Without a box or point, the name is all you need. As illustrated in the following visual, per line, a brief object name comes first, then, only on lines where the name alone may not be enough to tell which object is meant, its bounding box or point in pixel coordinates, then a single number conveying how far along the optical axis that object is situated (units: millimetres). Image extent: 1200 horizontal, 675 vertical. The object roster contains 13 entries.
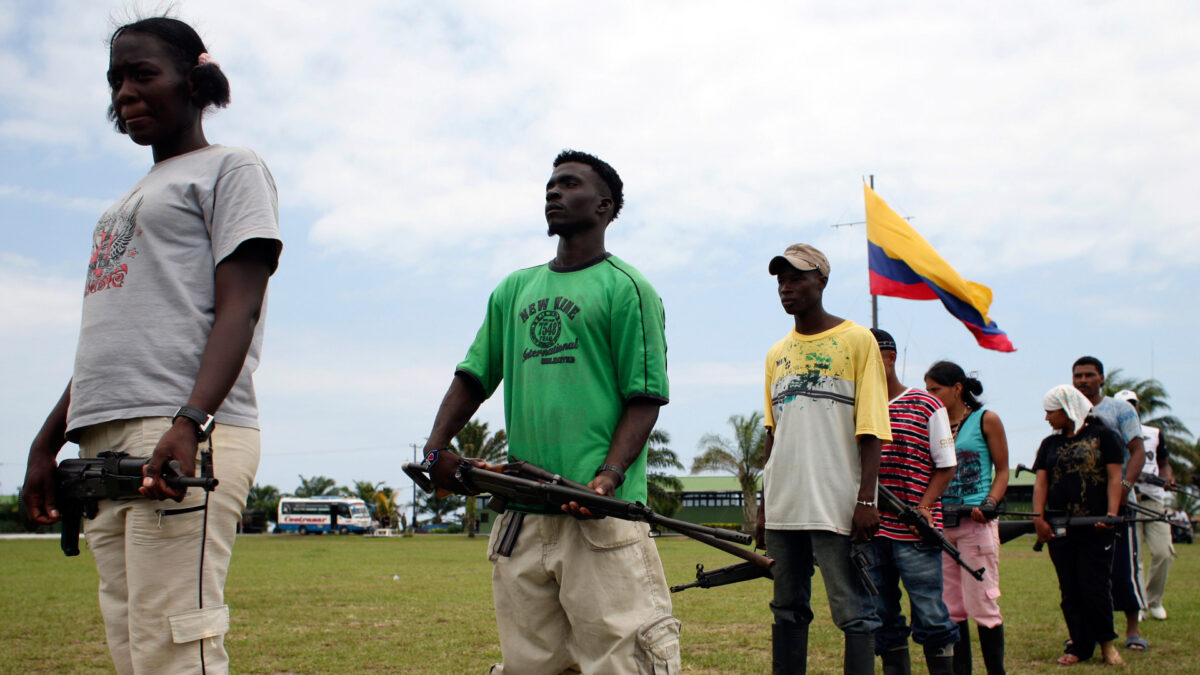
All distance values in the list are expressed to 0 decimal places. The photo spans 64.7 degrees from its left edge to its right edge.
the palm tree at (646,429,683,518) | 41719
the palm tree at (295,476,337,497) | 79250
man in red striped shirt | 4746
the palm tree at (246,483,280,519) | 74750
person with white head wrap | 6449
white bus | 61812
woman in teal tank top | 5352
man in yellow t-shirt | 4227
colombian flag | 13852
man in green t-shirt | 2936
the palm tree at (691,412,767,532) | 39781
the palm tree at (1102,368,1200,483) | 44219
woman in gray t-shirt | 2412
